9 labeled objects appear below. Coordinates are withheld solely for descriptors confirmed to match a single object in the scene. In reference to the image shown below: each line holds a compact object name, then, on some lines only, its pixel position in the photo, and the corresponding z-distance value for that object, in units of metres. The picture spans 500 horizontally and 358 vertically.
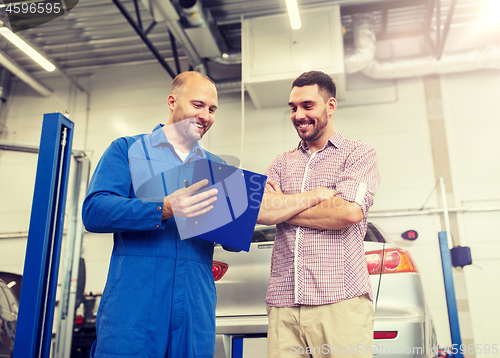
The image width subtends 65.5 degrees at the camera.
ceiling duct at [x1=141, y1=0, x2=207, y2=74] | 4.09
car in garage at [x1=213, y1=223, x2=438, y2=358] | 1.87
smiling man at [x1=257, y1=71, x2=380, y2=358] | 1.31
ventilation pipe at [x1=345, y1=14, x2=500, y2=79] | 4.61
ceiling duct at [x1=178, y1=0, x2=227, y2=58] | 4.27
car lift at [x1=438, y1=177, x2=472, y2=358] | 2.69
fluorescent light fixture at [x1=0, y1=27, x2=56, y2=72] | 4.12
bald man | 1.17
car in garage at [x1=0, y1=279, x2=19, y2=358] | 2.72
